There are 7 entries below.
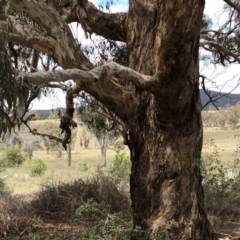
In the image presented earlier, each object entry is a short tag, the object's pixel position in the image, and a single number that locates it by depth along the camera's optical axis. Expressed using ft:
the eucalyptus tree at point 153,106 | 14.45
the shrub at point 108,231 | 15.28
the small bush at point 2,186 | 32.82
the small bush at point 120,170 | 29.37
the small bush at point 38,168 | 54.68
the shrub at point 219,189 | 23.97
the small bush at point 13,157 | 73.97
